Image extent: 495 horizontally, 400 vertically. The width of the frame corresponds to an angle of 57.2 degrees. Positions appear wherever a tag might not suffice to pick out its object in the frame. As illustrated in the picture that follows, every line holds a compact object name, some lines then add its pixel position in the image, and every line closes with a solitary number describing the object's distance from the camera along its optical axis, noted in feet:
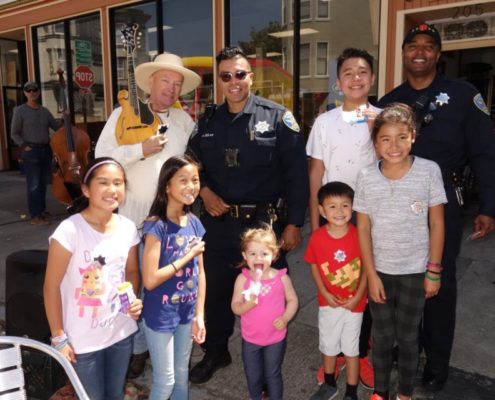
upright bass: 18.78
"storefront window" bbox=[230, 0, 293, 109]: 22.65
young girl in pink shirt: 7.54
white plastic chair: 5.26
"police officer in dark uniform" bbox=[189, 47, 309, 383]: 8.66
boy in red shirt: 7.92
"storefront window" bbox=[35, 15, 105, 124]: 29.73
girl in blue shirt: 7.08
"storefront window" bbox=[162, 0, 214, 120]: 24.59
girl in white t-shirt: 6.29
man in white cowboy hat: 8.63
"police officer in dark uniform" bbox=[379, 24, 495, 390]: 8.27
